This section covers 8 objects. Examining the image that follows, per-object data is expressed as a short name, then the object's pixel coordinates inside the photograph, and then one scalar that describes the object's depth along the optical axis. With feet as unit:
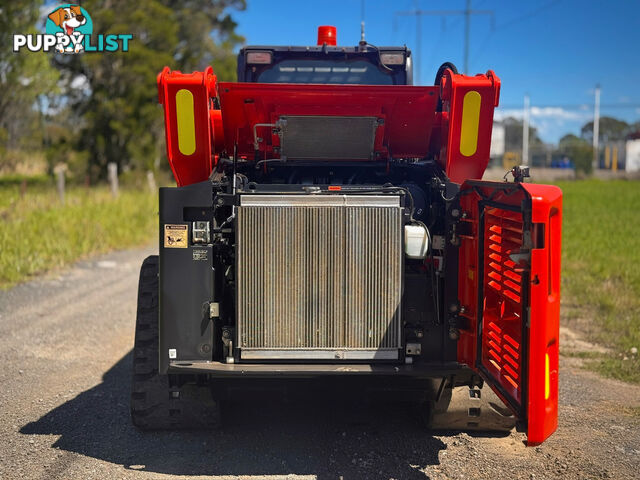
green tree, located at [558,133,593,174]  187.21
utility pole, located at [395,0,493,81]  95.99
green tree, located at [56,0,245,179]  95.91
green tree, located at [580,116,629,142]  326.85
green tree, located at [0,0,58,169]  80.48
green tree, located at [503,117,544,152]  287.69
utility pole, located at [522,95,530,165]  206.40
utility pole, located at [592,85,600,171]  193.75
